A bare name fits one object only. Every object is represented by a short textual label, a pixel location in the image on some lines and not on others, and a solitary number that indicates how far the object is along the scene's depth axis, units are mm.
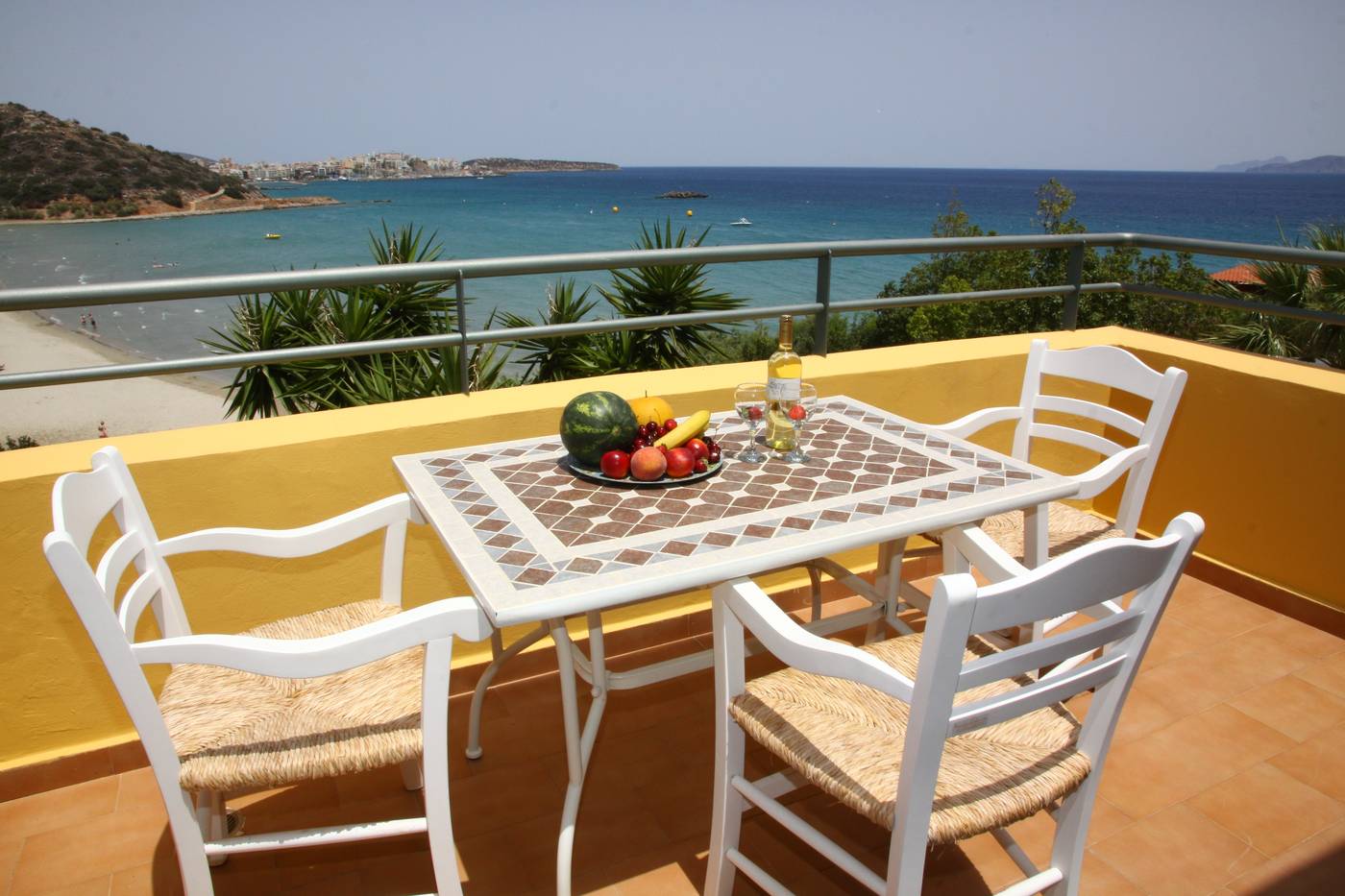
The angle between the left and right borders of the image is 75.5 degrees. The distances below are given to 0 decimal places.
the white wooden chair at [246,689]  1363
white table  1413
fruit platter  1778
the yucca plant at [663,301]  5805
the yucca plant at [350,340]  4543
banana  1850
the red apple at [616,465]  1784
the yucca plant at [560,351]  5605
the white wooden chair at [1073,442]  2223
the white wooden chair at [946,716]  1188
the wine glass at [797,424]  1943
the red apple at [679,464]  1781
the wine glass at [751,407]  1959
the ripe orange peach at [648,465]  1756
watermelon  1784
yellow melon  1927
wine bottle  1919
